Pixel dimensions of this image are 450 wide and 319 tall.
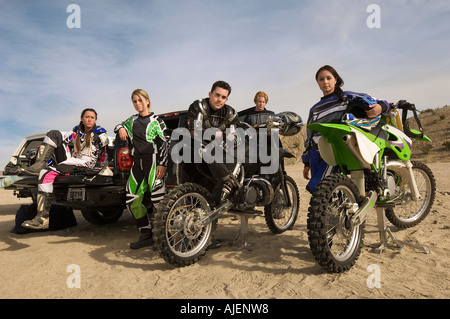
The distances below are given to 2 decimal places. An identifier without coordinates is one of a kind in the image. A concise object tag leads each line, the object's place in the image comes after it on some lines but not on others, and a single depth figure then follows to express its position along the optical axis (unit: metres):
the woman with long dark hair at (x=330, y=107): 3.32
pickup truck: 4.16
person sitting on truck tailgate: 4.53
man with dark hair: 3.35
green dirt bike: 2.68
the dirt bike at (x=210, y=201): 3.01
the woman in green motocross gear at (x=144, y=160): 3.94
